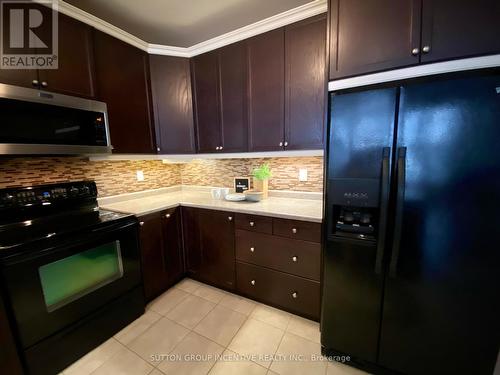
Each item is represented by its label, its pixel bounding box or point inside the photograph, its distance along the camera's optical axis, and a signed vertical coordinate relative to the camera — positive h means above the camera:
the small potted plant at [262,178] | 2.12 -0.15
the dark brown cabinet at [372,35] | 1.05 +0.67
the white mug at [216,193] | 2.32 -0.33
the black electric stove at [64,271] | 1.18 -0.69
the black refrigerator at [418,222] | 0.96 -0.32
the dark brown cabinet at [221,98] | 1.94 +0.64
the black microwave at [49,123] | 1.23 +0.28
